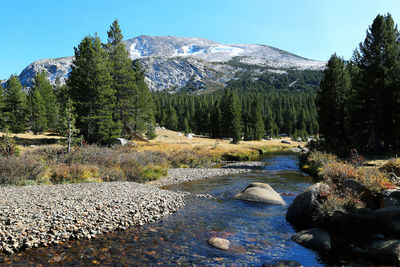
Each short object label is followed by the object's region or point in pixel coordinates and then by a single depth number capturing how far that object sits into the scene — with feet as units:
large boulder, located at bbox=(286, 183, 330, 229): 34.17
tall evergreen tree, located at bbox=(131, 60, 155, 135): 155.43
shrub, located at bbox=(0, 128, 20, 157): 65.28
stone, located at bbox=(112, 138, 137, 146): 115.16
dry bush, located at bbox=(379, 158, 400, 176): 46.58
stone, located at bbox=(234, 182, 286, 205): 46.80
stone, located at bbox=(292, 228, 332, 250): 27.61
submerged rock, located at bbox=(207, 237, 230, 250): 27.55
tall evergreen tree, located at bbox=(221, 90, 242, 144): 212.43
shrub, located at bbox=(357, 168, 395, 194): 34.59
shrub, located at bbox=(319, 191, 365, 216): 31.33
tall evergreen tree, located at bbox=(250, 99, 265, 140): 278.46
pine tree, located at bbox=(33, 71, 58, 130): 196.73
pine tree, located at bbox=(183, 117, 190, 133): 338.54
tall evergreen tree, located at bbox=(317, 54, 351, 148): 106.42
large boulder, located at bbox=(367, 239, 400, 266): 23.08
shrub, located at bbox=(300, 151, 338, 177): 74.84
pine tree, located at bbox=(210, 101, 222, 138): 261.24
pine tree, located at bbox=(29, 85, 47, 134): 184.92
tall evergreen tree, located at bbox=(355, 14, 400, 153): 83.15
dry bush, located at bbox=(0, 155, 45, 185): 49.73
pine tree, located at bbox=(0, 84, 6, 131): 166.70
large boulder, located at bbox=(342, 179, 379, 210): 33.55
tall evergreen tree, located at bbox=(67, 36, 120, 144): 108.99
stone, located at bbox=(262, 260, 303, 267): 22.86
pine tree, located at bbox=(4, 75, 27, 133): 180.86
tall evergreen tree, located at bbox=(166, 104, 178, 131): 361.51
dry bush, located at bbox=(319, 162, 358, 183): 43.33
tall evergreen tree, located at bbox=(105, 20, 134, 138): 132.87
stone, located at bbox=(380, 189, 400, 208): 30.17
